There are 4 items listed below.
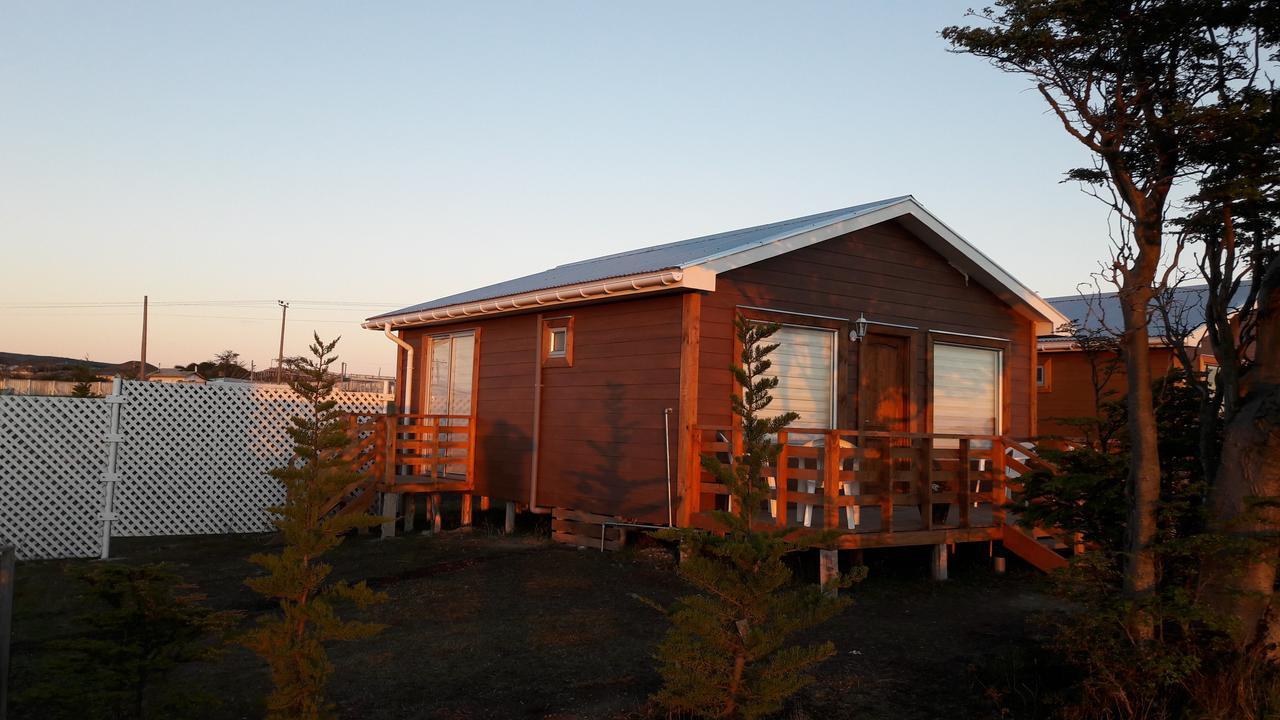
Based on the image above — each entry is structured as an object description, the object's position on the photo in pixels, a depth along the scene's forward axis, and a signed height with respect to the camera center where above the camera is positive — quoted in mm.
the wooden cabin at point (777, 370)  9906 +592
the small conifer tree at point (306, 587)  4238 -788
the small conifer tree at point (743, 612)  4520 -879
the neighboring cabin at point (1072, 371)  16688 +1175
